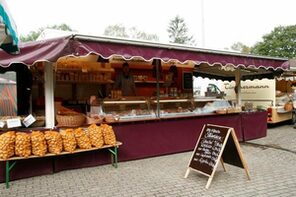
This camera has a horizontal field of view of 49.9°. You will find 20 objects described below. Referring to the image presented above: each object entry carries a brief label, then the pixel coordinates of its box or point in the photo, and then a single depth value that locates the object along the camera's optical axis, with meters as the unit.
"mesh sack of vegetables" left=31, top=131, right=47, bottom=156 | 5.54
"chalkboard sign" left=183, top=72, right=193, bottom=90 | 13.70
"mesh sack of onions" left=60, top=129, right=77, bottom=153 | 5.82
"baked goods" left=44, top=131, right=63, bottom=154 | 5.67
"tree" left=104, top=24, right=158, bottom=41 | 53.54
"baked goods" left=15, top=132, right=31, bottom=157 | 5.41
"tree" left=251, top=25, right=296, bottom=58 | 43.69
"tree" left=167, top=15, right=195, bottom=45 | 55.67
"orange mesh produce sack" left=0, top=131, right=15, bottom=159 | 5.25
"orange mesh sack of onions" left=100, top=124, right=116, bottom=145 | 6.30
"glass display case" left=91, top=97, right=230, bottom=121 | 7.29
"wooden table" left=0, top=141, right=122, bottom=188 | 5.31
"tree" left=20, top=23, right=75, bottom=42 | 48.89
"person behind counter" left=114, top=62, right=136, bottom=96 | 9.55
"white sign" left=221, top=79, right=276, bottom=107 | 11.91
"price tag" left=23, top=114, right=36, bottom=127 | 6.04
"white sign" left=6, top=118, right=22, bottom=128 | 5.83
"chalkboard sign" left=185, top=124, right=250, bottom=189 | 5.28
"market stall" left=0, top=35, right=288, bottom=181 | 5.52
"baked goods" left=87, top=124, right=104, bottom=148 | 6.16
